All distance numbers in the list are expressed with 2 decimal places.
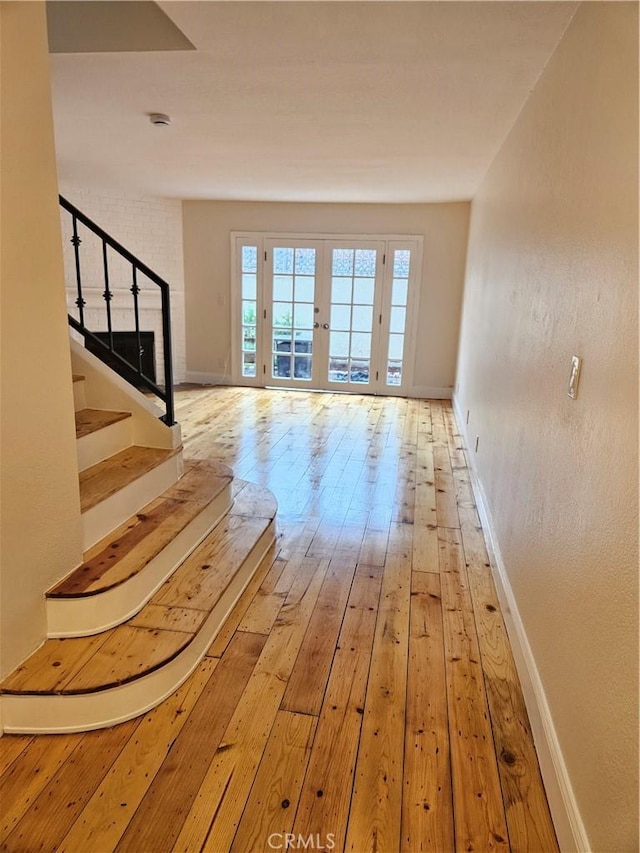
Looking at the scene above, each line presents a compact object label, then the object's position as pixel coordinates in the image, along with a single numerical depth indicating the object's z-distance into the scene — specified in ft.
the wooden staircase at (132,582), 5.24
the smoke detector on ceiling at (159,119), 10.46
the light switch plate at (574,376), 4.97
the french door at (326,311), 21.59
